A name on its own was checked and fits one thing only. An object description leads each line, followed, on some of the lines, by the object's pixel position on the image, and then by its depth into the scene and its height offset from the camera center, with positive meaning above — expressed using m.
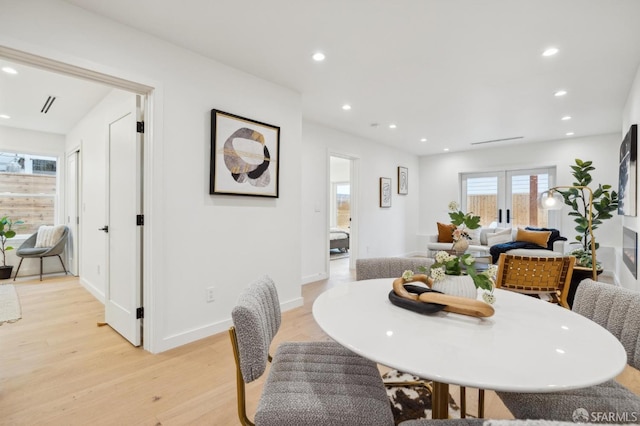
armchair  4.65 -0.59
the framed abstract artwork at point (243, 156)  2.69 +0.51
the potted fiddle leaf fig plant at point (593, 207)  4.16 +0.10
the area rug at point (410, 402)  1.69 -1.10
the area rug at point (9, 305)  3.14 -1.07
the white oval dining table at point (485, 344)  0.78 -0.40
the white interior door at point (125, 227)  2.46 -0.14
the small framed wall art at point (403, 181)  6.80 +0.68
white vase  1.29 -0.31
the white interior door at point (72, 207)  4.69 +0.05
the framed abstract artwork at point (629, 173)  2.90 +0.40
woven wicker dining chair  2.75 -0.56
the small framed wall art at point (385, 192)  6.23 +0.39
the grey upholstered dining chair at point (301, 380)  1.02 -0.64
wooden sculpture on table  1.12 -0.35
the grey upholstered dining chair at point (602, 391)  1.03 -0.63
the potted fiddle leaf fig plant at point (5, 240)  4.64 -0.46
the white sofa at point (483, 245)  5.05 -0.61
